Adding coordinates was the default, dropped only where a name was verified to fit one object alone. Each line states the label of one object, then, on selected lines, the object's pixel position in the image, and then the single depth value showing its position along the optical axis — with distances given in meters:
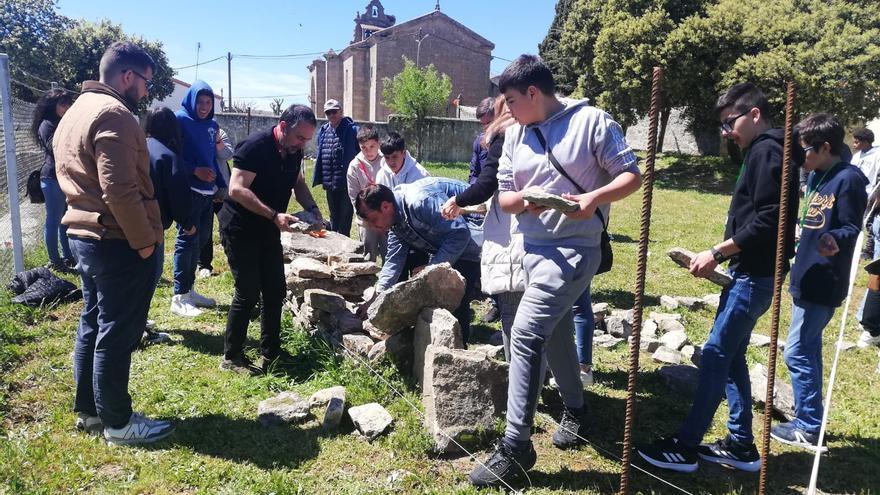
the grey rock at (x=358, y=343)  4.24
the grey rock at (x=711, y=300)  6.31
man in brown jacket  2.95
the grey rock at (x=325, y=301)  4.72
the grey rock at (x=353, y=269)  5.24
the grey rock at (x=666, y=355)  4.57
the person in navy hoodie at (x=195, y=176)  5.43
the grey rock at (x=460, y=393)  3.20
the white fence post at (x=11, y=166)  5.52
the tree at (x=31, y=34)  26.69
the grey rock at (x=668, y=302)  6.14
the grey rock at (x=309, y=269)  5.08
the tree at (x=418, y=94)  26.48
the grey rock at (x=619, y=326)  5.19
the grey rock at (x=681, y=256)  3.48
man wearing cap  7.24
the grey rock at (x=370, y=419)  3.36
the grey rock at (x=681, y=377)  4.09
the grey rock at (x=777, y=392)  3.72
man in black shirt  3.96
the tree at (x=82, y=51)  27.11
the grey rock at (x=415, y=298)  3.81
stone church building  35.31
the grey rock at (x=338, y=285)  5.14
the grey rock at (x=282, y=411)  3.54
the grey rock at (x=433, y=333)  3.54
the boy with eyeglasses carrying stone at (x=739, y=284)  2.84
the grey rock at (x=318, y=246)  5.89
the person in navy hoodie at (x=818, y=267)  3.29
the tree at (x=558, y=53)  26.80
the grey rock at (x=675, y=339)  4.91
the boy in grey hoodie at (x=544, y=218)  2.75
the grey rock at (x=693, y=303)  6.25
